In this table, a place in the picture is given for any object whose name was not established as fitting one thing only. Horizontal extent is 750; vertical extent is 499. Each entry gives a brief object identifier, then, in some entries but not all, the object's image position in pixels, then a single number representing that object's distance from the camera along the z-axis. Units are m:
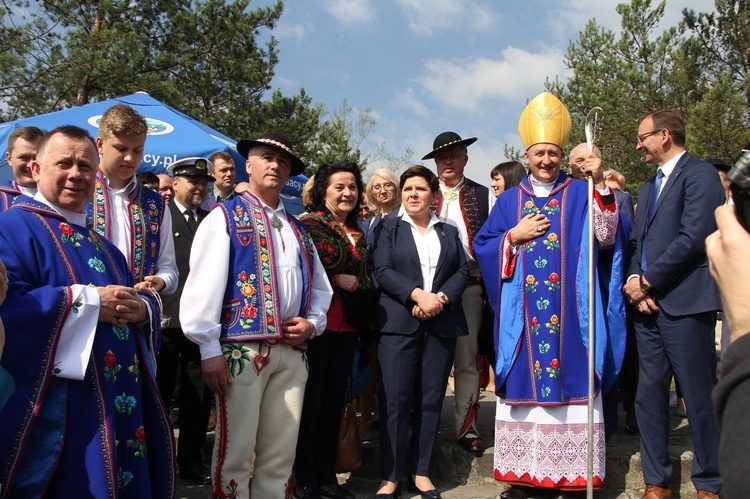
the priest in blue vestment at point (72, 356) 2.29
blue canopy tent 6.83
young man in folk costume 3.37
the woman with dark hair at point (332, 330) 4.18
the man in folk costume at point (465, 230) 4.88
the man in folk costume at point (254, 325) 3.38
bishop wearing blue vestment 4.23
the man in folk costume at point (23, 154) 3.92
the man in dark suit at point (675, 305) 4.04
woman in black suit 4.34
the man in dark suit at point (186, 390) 4.54
